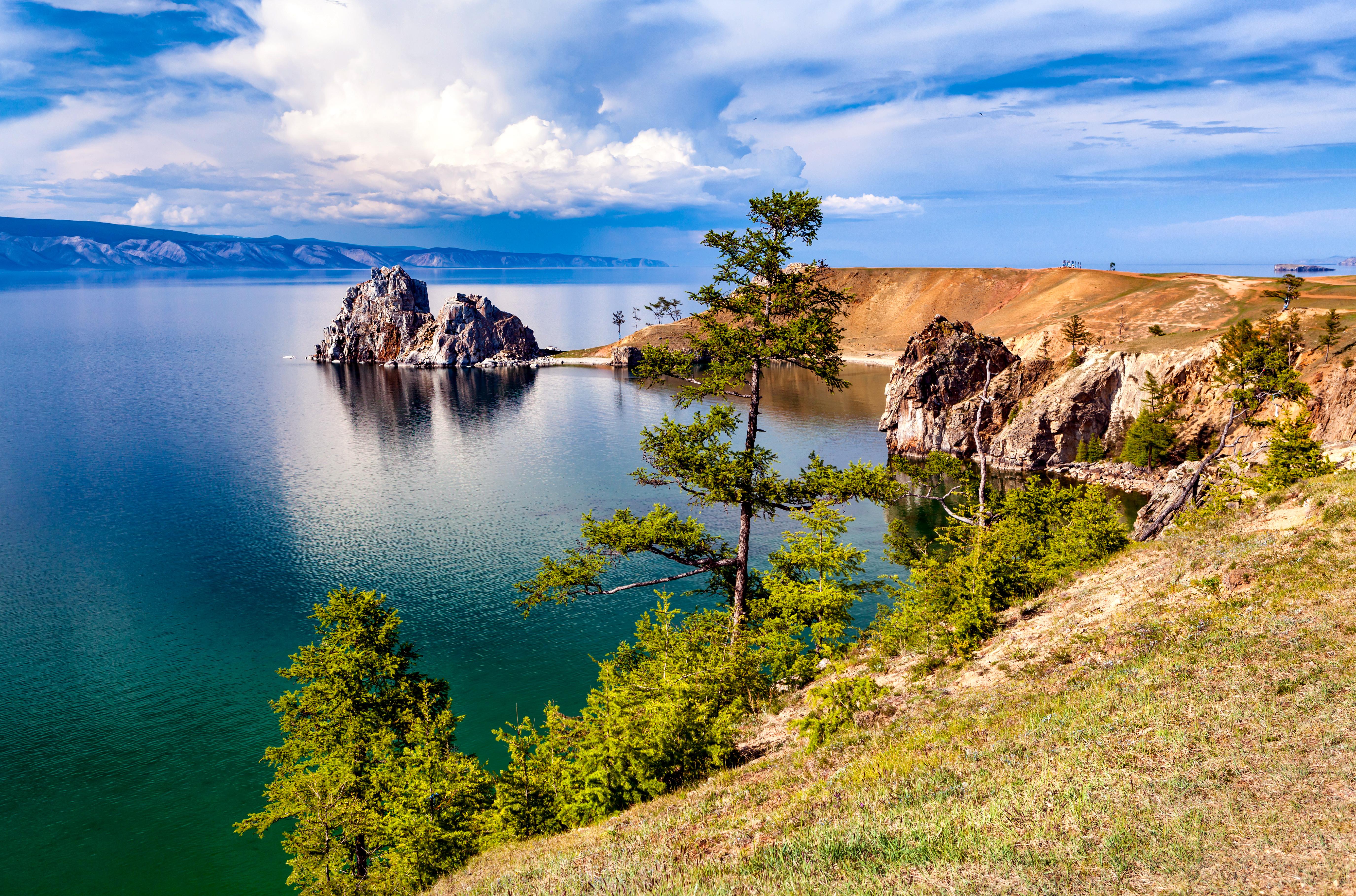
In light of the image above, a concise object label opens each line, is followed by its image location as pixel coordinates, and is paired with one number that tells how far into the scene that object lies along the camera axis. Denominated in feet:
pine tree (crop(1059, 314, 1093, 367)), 425.69
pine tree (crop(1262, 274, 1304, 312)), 415.44
